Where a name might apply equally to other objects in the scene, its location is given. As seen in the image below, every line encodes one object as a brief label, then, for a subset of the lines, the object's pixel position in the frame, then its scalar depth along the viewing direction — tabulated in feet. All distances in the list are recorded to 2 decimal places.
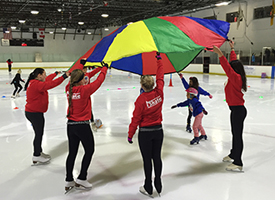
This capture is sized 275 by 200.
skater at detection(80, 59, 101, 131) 12.02
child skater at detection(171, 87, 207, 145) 15.44
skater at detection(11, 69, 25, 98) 34.04
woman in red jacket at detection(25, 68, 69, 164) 11.74
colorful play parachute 11.80
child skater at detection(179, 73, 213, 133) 15.81
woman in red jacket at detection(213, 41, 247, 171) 11.10
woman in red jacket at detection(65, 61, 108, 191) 9.85
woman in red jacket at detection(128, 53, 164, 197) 9.48
